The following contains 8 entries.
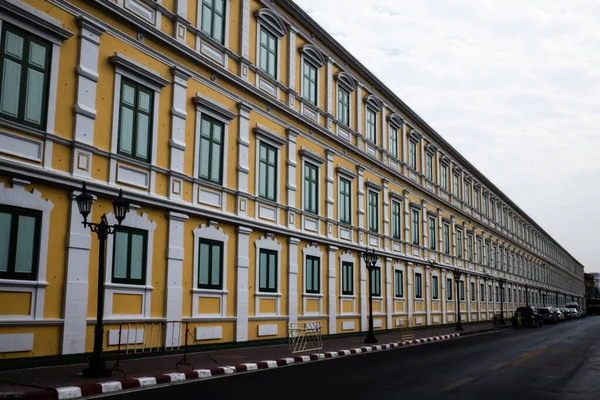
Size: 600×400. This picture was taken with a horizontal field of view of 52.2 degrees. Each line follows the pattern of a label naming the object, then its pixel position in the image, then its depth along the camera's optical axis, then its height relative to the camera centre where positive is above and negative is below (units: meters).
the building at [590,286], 155.25 +3.00
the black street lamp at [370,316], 23.80 -0.76
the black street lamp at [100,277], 11.85 +0.34
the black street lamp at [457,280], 35.38 +0.96
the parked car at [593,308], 103.38 -1.70
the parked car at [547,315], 53.56 -1.52
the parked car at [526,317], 44.52 -1.42
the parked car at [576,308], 79.49 -1.30
